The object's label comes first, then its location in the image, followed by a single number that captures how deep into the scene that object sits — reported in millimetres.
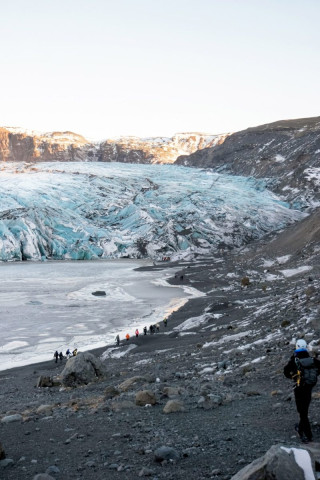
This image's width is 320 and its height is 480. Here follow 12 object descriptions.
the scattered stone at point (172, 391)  9047
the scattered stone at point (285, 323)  13695
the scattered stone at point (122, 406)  8469
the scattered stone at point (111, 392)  9973
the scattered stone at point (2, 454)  6023
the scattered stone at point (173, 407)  7801
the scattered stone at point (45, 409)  9039
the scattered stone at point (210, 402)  7871
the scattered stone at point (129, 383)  10722
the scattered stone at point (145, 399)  8531
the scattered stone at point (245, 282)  36325
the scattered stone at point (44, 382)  13523
